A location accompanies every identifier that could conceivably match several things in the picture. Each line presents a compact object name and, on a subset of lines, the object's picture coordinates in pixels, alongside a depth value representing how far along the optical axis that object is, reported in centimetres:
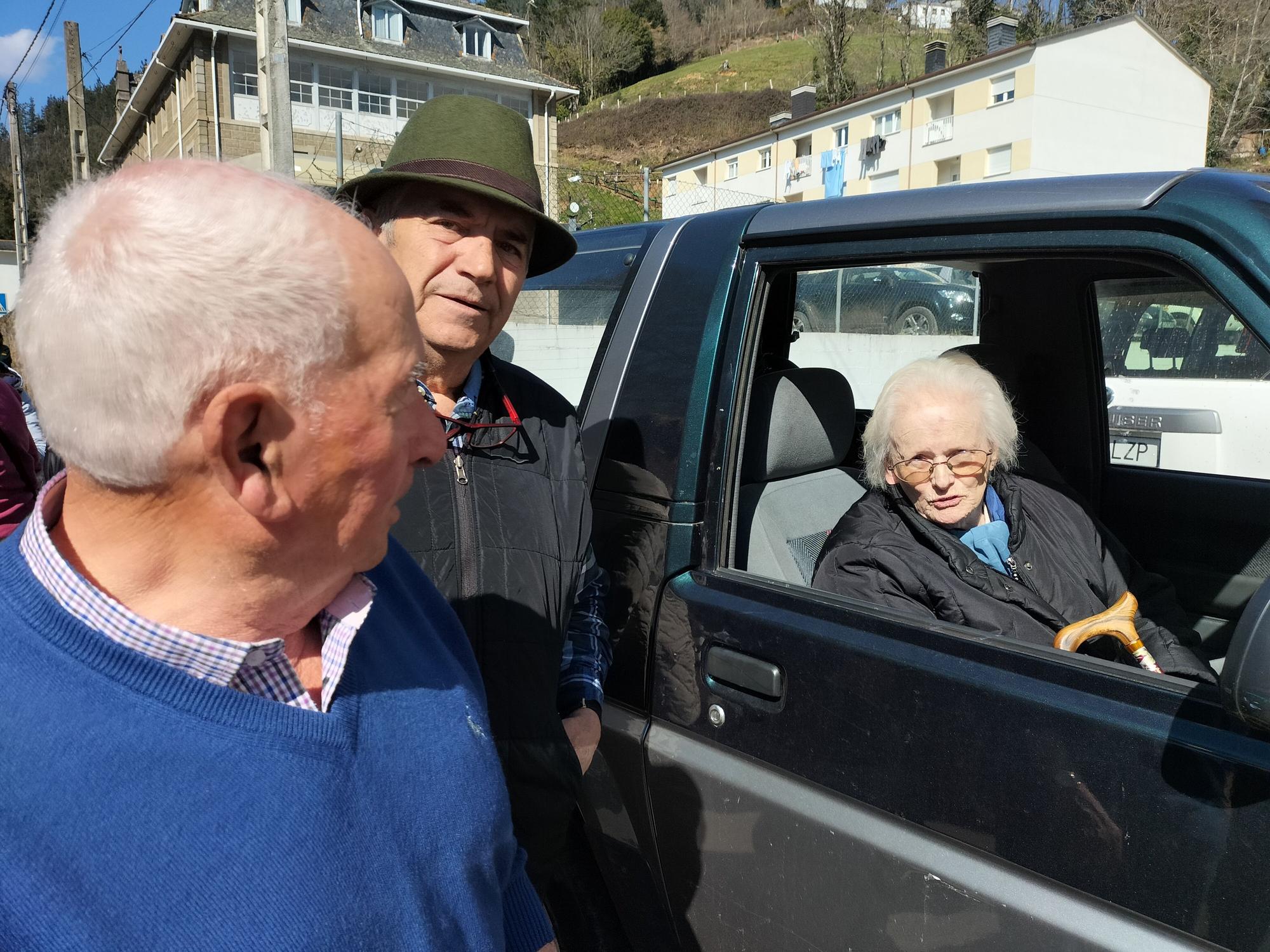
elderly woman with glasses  199
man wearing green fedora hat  159
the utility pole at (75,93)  2188
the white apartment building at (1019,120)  2817
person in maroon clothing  340
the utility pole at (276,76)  837
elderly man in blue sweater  74
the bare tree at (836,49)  4653
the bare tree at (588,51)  6372
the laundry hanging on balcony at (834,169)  2855
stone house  2797
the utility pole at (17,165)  2411
